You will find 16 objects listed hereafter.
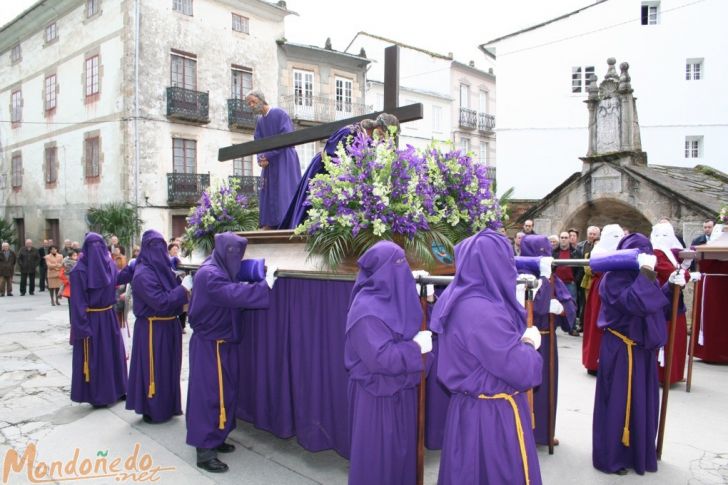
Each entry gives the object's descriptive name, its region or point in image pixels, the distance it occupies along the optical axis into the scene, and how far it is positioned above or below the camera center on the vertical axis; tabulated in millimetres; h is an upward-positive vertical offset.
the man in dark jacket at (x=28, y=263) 18484 -1523
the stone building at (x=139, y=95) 20188 +4876
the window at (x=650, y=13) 20078 +7629
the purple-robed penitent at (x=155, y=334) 5645 -1210
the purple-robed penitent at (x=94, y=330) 6305 -1276
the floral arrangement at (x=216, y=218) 6516 +21
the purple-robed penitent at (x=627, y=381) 4441 -1280
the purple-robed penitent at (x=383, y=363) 3354 -863
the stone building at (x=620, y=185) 11466 +862
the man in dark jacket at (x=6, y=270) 18109 -1730
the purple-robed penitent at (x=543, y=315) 4895 -886
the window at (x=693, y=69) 19703 +5477
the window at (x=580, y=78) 21219 +5562
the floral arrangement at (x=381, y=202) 4191 +149
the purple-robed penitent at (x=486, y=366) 2920 -764
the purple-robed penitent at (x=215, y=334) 4586 -980
